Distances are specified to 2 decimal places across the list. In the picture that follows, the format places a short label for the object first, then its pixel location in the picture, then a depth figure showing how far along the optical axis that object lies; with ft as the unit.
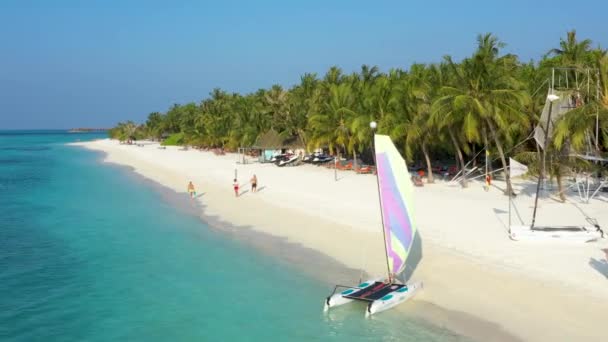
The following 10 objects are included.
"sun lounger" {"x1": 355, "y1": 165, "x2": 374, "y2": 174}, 135.33
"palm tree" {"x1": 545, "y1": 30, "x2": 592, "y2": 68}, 115.24
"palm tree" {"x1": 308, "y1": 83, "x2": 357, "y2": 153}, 149.69
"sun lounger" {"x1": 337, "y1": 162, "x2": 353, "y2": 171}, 146.06
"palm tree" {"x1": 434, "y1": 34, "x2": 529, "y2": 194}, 91.40
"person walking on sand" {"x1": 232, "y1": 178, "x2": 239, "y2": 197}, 106.22
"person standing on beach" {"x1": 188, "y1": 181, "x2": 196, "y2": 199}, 111.75
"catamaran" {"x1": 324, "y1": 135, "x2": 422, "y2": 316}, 44.16
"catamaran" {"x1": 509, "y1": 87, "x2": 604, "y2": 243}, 55.36
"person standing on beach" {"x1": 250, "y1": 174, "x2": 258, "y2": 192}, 110.56
